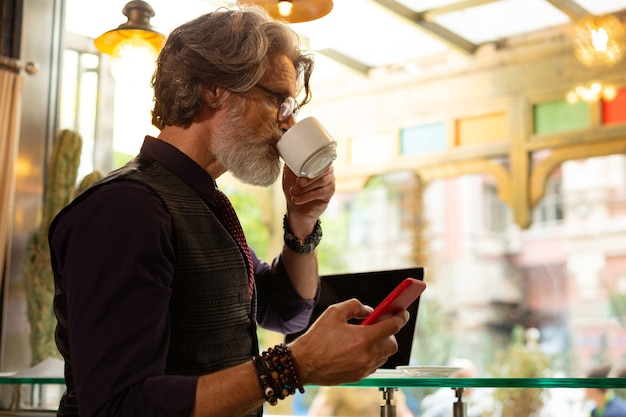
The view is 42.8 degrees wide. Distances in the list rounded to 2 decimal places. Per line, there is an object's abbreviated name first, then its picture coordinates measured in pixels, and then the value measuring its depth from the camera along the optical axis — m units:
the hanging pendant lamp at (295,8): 2.11
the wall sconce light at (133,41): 2.60
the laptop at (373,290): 1.59
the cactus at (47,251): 2.91
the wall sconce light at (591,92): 5.04
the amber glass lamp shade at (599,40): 4.92
